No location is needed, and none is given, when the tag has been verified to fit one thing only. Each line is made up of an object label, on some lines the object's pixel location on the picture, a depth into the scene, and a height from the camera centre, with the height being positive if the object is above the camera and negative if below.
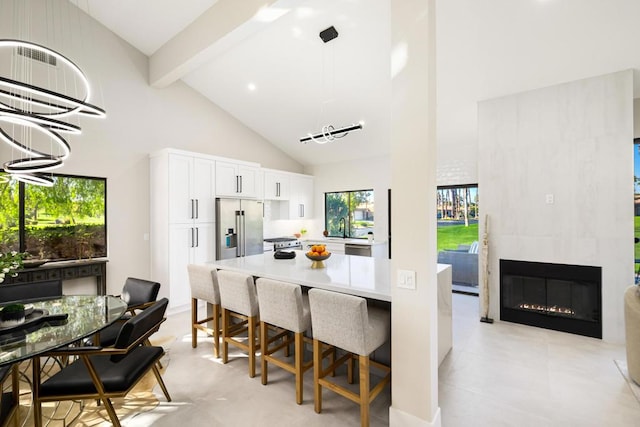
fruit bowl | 3.05 -0.49
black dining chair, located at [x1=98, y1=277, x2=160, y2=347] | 2.76 -0.82
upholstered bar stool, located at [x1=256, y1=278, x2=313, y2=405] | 2.28 -0.82
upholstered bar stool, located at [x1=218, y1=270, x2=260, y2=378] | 2.64 -0.81
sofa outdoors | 5.44 -0.97
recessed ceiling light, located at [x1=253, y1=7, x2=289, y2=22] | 2.97 +2.12
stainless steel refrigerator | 5.03 -0.25
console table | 3.49 -0.72
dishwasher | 6.06 -0.78
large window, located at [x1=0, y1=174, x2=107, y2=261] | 3.64 -0.02
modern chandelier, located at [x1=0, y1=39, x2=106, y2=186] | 1.97 +0.99
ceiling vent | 3.70 +2.12
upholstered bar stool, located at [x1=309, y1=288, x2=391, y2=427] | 1.94 -0.85
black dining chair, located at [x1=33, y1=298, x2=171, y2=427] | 1.76 -1.03
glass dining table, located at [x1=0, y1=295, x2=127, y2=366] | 1.67 -0.76
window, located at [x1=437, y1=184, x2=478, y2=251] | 5.43 -0.08
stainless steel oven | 6.38 -0.67
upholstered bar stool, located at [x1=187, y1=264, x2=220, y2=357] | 2.97 -0.78
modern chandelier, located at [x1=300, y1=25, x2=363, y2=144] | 3.60 +1.07
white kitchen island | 2.28 -0.57
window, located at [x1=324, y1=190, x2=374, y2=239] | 6.82 +0.00
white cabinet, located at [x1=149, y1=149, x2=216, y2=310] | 4.49 -0.04
